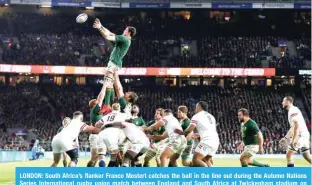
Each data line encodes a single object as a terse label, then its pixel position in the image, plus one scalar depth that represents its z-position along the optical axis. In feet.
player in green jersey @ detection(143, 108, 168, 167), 56.13
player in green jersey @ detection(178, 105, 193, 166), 54.43
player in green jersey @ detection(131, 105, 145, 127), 57.88
